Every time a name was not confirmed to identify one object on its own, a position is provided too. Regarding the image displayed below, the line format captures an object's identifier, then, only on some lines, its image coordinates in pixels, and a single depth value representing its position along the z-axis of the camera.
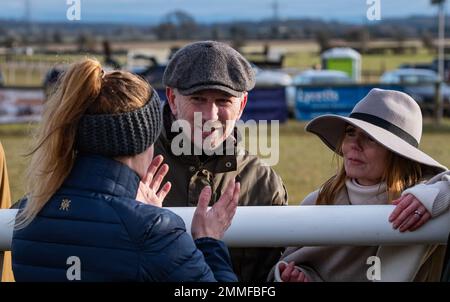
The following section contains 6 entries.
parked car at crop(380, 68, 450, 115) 20.42
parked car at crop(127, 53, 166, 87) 21.92
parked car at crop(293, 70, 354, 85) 26.91
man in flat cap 2.94
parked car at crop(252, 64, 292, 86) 27.20
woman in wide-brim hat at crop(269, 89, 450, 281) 2.44
